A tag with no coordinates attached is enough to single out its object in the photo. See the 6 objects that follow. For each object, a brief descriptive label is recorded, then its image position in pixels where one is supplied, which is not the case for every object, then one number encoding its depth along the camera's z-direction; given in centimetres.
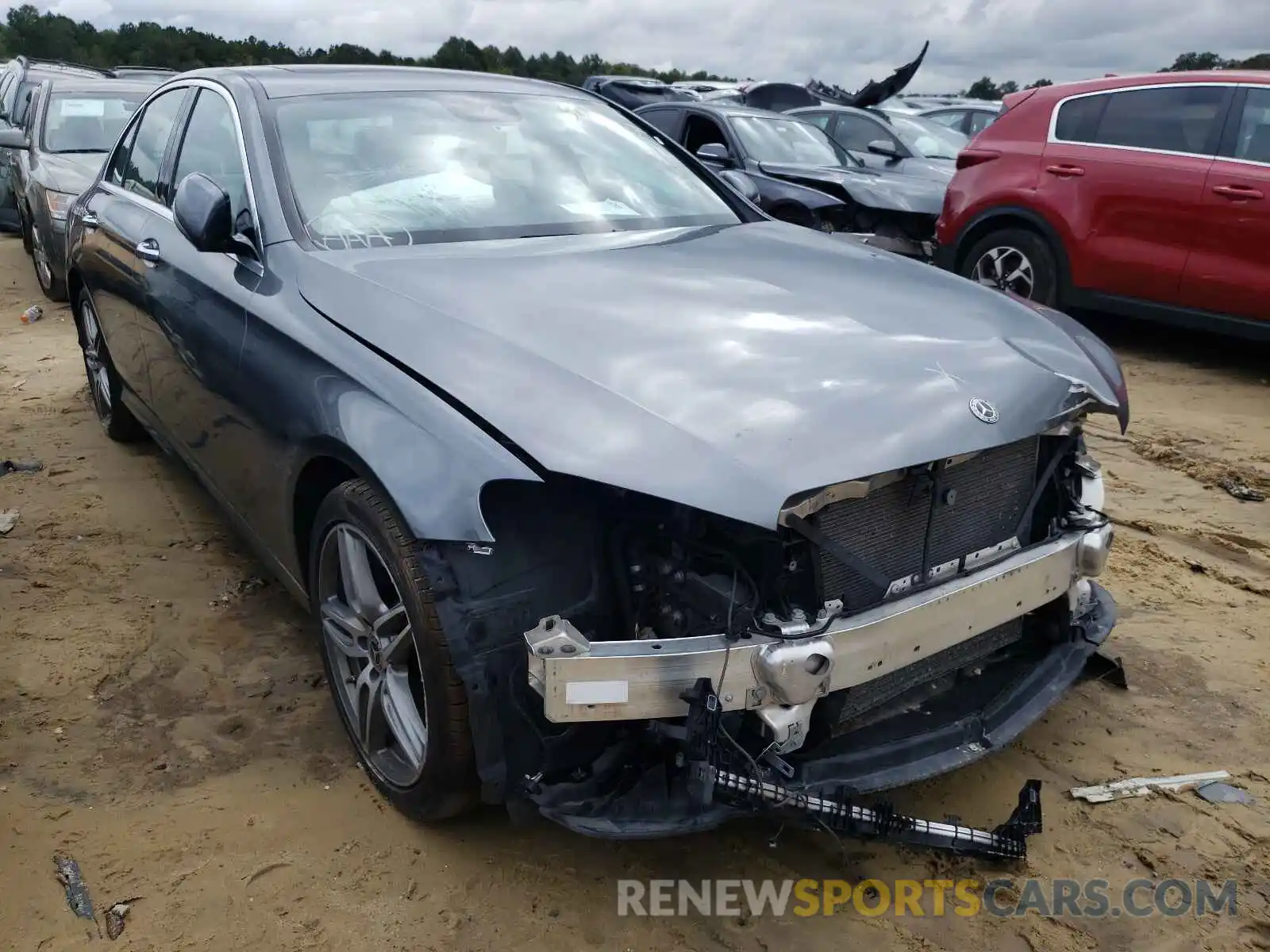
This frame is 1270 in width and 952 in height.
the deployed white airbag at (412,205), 285
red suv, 579
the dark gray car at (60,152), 741
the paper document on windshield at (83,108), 848
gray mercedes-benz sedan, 195
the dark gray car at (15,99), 1017
